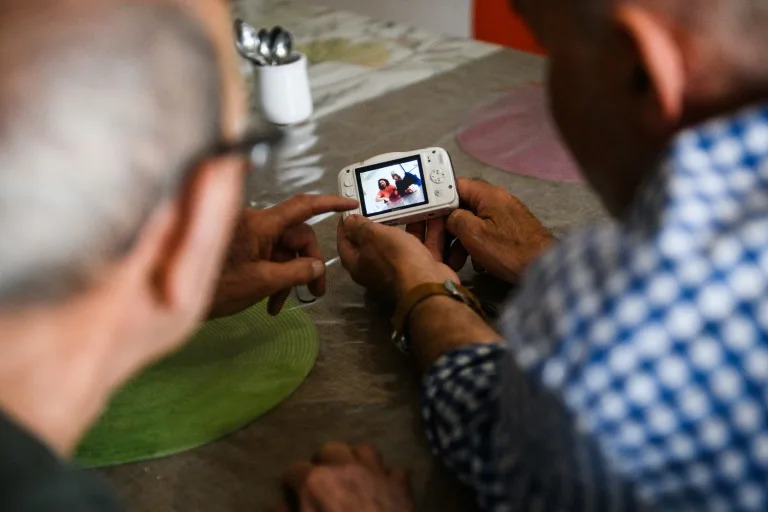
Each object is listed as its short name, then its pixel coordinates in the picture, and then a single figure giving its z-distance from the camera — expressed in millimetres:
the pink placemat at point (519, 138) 1010
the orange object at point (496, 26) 2066
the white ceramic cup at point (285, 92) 1142
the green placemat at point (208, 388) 614
